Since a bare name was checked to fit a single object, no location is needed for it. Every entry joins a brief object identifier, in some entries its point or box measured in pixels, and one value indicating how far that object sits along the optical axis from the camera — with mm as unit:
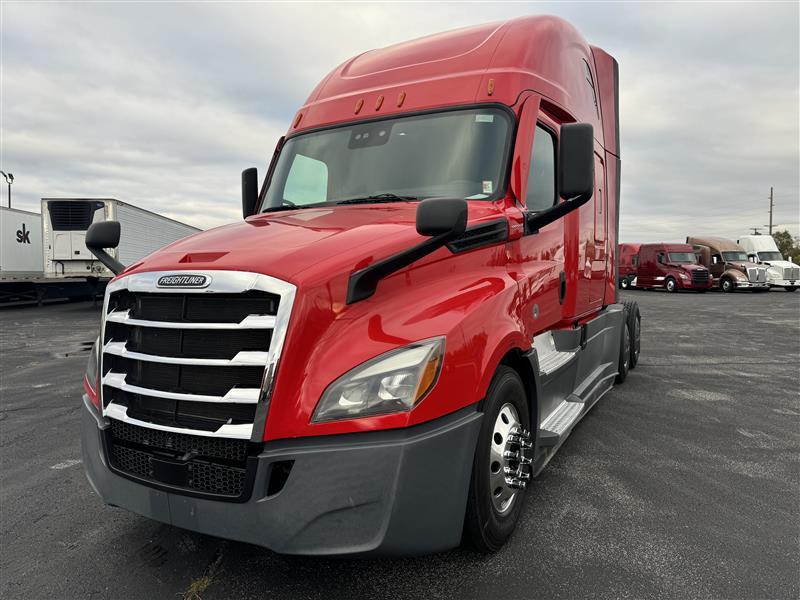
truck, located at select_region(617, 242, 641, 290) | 33469
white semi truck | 31297
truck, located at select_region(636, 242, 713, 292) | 30234
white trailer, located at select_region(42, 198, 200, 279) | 18172
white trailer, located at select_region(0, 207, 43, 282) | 19234
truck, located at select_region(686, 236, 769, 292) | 30641
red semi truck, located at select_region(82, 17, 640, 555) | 2275
